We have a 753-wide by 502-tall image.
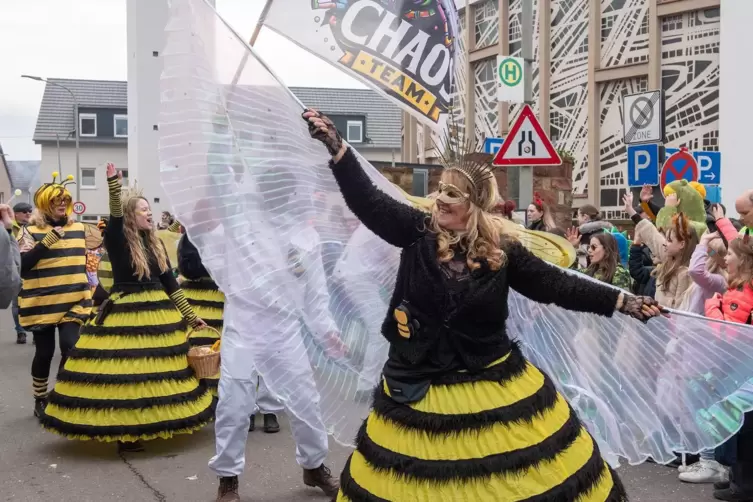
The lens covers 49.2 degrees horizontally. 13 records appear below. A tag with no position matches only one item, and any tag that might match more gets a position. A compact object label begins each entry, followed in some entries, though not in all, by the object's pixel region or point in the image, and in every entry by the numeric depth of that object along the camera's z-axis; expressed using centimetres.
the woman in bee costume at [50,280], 711
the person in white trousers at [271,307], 381
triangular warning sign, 912
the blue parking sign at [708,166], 1116
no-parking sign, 917
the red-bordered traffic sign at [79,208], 3298
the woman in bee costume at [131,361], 579
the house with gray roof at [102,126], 4966
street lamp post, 3384
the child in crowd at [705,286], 535
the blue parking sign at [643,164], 949
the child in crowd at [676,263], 602
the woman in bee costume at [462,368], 284
